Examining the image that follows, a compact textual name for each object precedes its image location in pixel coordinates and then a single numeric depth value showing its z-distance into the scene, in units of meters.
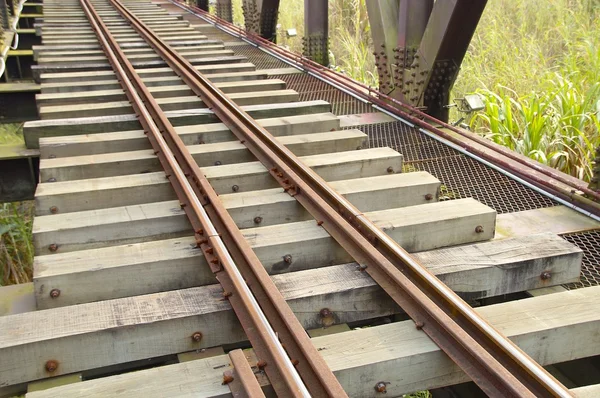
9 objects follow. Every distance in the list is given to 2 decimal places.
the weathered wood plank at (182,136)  4.61
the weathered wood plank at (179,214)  3.28
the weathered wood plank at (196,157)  4.20
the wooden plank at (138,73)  7.00
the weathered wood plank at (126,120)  4.98
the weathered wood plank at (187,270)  2.81
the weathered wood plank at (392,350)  2.19
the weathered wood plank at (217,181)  3.71
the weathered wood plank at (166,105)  5.64
